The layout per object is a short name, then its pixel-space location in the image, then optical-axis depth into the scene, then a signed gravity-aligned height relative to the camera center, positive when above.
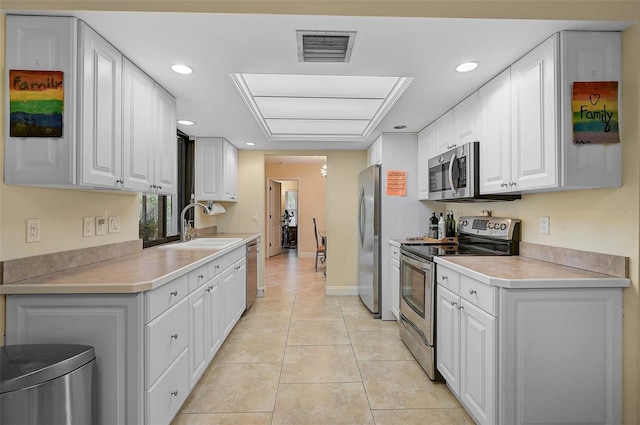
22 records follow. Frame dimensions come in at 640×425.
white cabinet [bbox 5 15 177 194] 1.54 +0.54
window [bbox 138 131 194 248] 3.31 +0.05
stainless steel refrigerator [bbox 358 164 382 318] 3.89 -0.33
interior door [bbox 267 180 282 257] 8.61 -0.15
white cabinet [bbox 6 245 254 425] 1.51 -0.58
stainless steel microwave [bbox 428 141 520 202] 2.49 +0.32
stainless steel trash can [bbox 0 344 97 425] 1.17 -0.65
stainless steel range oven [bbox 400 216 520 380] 2.44 -0.46
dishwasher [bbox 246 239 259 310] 3.98 -0.75
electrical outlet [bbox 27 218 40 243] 1.62 -0.09
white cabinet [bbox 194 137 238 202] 4.12 +0.56
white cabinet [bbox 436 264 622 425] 1.67 -0.73
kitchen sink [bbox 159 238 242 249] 3.17 -0.32
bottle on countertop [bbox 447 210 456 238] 3.44 -0.15
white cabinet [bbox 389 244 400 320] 3.53 -0.75
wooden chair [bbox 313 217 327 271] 6.64 -0.78
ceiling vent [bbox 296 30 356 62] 1.72 +0.94
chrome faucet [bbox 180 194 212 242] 3.63 -0.18
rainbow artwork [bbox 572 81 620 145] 1.69 +0.53
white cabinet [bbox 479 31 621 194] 1.70 +0.56
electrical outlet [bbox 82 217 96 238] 2.03 -0.09
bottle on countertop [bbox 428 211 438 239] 3.66 -0.16
